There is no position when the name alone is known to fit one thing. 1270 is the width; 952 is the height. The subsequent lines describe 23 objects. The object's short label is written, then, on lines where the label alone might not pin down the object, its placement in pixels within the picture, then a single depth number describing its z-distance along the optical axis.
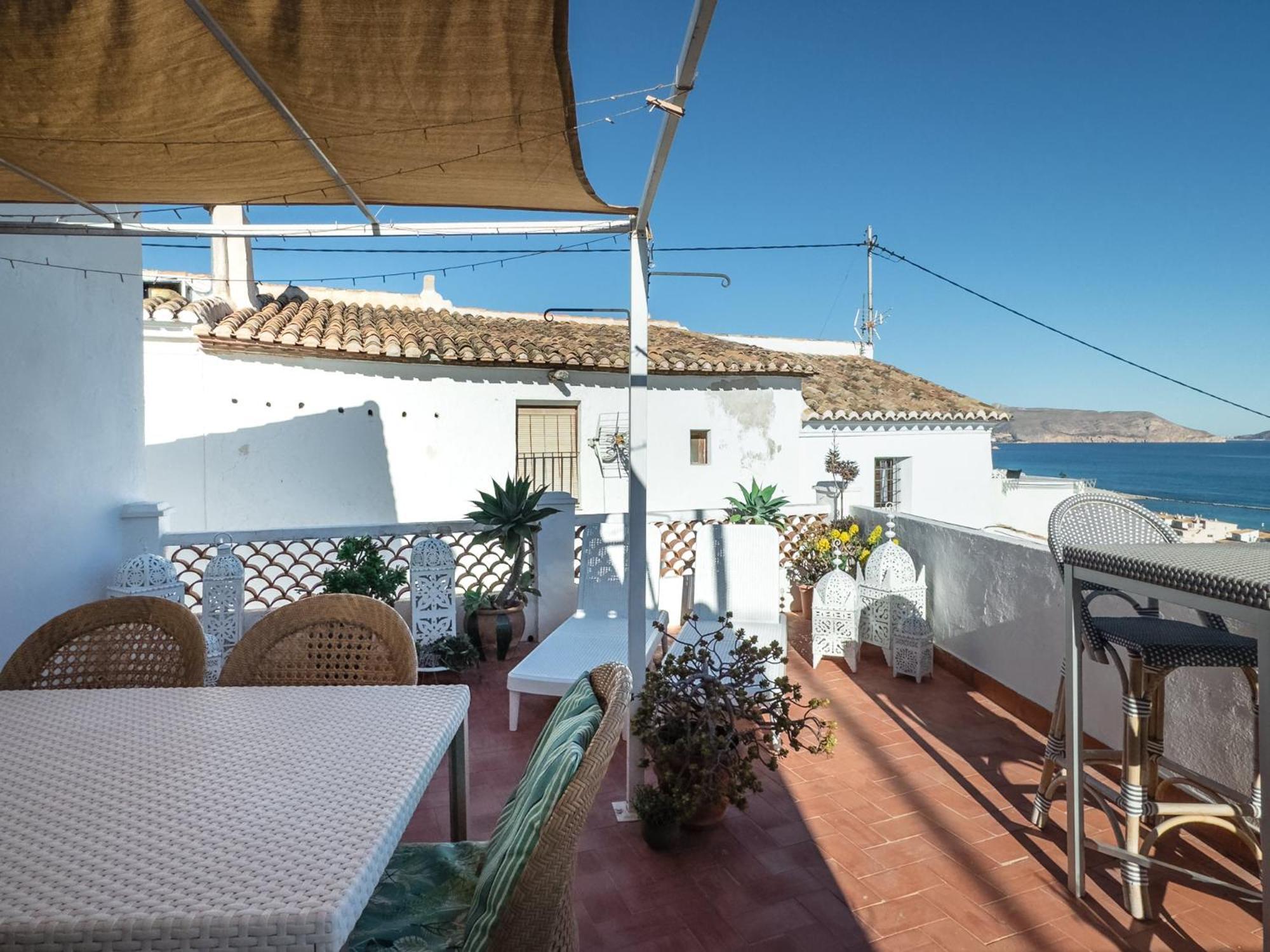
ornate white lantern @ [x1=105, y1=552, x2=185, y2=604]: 3.83
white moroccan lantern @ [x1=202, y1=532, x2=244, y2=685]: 4.14
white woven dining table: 0.89
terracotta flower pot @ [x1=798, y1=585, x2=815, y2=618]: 5.84
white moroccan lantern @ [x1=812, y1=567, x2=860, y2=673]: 4.57
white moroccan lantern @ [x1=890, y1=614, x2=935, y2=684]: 4.30
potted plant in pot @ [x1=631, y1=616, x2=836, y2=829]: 2.51
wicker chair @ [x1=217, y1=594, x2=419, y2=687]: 1.96
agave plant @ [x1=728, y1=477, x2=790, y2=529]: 5.91
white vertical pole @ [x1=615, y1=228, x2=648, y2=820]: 2.73
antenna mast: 17.89
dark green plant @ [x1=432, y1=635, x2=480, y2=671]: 4.50
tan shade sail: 1.54
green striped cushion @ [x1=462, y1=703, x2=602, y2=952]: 1.02
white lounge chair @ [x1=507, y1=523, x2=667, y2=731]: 3.50
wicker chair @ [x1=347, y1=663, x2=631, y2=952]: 0.96
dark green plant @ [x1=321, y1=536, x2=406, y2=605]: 4.46
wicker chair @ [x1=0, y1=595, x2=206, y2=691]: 1.96
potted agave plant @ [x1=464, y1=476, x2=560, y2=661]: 4.86
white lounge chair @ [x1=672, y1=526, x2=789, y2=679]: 4.50
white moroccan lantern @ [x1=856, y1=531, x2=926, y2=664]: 4.50
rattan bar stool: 2.00
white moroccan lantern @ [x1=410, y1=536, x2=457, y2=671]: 4.51
